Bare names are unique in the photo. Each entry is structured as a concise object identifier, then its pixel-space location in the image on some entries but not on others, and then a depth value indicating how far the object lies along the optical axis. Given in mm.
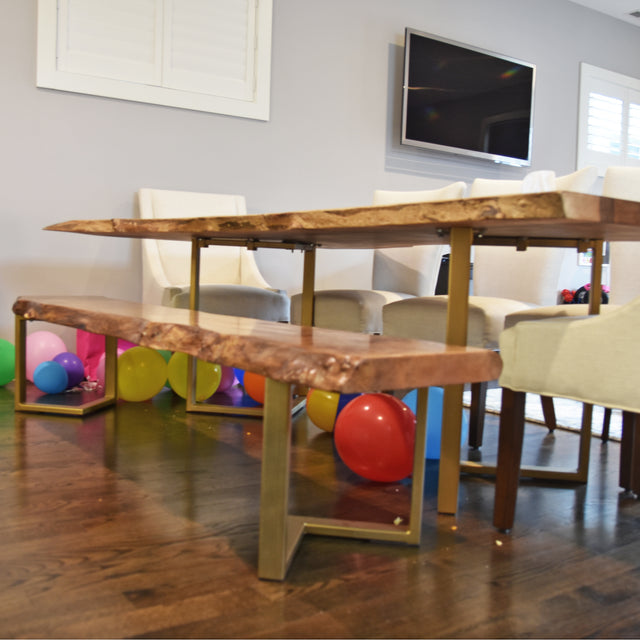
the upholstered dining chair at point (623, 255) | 2166
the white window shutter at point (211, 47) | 3578
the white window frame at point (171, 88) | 3252
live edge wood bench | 1045
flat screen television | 4305
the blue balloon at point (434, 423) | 1859
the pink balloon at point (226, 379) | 2821
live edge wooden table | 1200
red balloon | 1607
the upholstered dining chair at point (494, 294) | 2029
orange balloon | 2527
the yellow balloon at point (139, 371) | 2541
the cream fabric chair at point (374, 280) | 2514
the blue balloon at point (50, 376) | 2641
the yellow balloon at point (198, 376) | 2576
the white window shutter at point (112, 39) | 3309
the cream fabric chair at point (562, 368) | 1241
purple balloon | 2729
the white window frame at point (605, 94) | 5312
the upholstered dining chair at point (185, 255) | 3211
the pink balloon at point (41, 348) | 2881
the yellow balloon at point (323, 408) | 2148
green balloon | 2842
